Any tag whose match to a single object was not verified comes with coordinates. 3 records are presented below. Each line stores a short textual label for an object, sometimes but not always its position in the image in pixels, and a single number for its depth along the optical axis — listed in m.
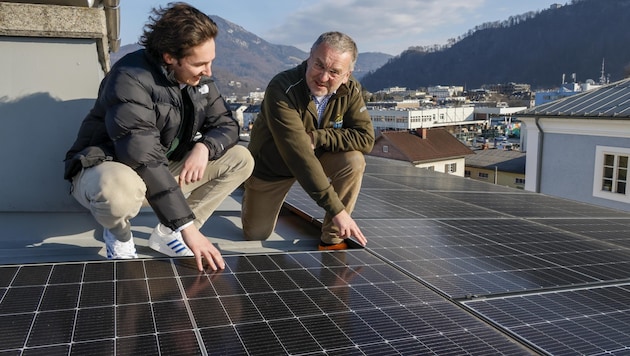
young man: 2.69
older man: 3.34
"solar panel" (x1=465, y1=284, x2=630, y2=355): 2.15
